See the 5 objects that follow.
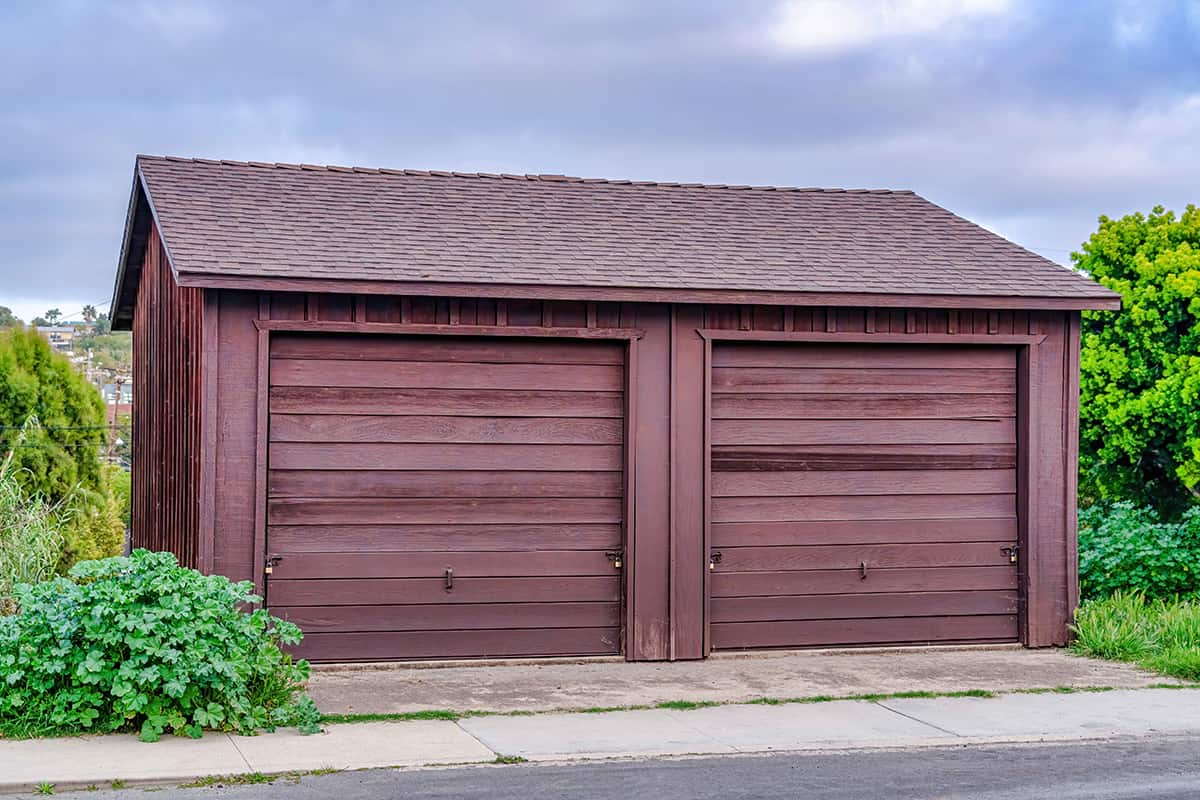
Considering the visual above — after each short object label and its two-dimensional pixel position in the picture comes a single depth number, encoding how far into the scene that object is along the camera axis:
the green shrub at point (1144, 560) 12.45
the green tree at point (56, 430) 20.84
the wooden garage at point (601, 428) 9.48
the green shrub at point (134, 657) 7.11
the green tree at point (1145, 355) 12.55
